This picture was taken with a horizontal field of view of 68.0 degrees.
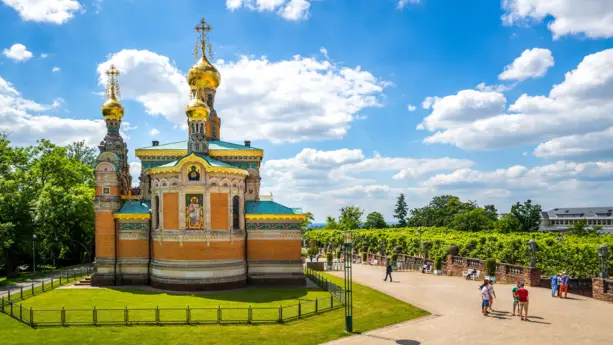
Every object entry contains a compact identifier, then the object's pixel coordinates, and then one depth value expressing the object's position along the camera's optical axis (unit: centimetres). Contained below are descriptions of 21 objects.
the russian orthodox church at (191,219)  2878
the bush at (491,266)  3127
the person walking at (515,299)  1969
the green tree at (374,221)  11000
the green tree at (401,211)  13125
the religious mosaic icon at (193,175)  2894
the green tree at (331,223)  10104
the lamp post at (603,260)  2462
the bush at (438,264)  3741
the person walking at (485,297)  2023
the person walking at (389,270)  3262
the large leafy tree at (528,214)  8456
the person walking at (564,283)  2432
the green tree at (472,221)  8831
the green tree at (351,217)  10038
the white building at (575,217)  12376
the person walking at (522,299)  1894
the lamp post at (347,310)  1817
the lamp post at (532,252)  2802
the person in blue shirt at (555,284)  2473
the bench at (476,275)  3253
